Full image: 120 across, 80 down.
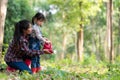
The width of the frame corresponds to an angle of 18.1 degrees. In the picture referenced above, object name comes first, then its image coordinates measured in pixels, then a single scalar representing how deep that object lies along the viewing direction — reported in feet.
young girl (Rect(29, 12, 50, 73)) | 29.68
